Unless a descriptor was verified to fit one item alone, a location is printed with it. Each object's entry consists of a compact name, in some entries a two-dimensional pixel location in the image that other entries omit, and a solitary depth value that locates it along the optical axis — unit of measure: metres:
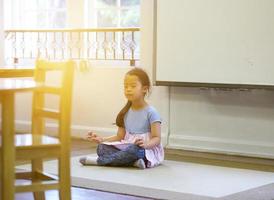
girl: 4.08
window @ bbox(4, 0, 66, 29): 6.00
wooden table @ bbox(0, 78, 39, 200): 2.42
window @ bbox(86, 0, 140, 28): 5.55
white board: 4.45
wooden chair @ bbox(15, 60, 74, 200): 2.57
